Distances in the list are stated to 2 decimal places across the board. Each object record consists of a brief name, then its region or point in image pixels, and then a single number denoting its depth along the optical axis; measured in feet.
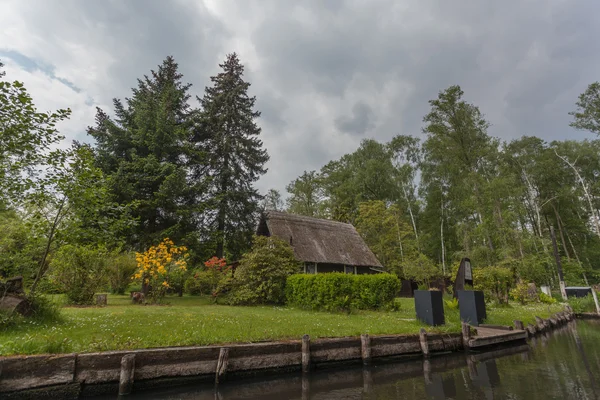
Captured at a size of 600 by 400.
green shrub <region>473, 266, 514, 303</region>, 52.44
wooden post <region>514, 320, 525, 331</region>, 34.65
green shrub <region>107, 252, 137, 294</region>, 50.81
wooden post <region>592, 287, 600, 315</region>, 56.58
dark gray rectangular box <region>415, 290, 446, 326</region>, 31.73
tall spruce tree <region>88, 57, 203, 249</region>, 54.49
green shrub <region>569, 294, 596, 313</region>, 62.03
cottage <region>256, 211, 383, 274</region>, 69.05
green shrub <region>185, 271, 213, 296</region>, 52.90
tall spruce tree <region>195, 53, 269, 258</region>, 64.80
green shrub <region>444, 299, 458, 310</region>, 42.27
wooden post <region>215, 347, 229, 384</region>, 19.43
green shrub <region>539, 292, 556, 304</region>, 63.00
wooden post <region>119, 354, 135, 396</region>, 17.12
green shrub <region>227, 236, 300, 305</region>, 48.83
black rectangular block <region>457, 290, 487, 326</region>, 35.83
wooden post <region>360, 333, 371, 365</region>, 24.48
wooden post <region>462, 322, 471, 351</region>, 29.25
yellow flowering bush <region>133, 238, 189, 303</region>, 45.44
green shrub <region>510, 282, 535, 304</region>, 59.26
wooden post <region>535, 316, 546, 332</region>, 39.21
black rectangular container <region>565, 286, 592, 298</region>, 74.73
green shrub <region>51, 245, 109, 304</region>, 39.68
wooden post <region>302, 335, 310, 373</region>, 22.11
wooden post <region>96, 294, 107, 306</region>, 40.55
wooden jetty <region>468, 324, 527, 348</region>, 29.35
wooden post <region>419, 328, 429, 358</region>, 27.05
